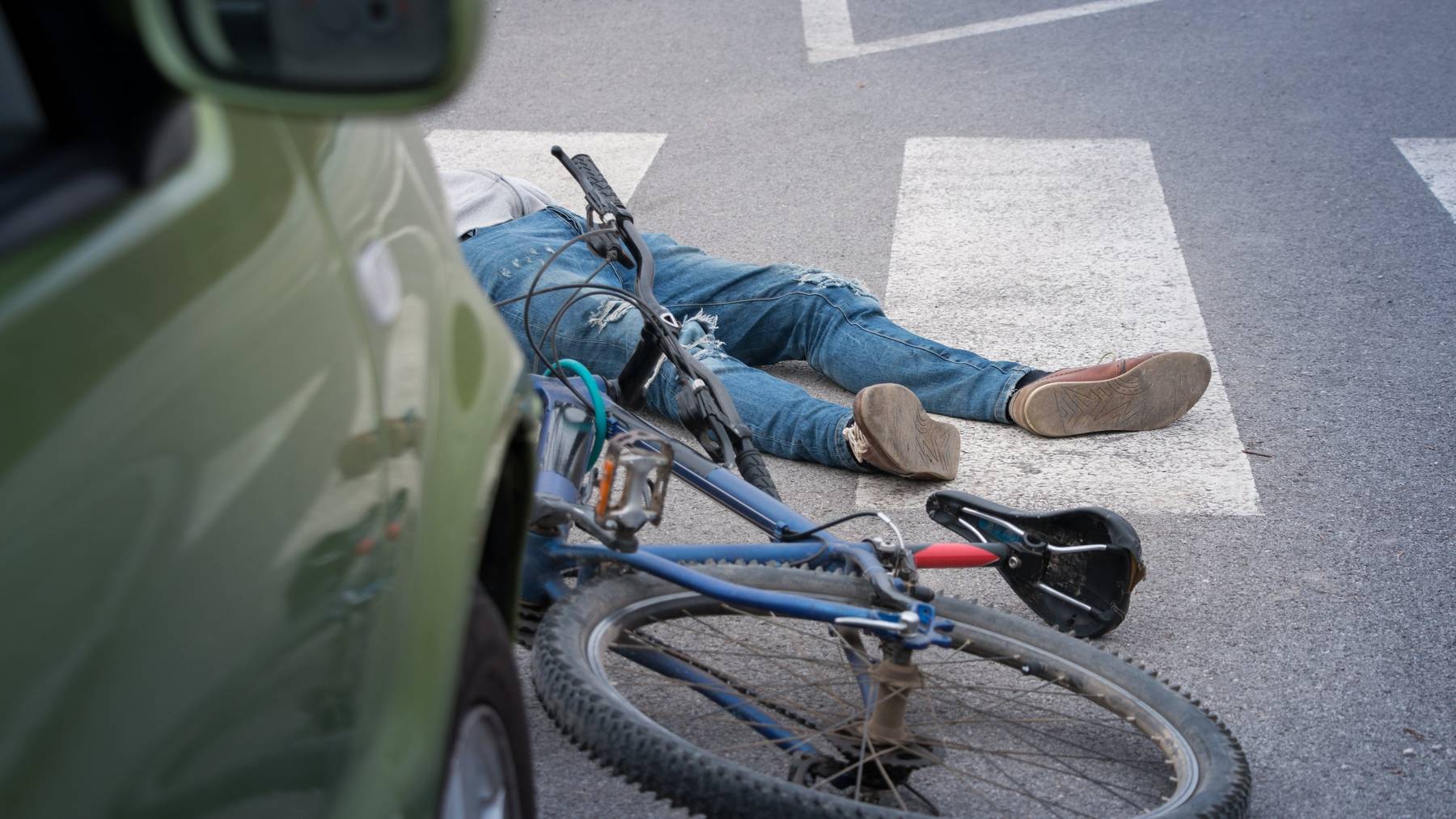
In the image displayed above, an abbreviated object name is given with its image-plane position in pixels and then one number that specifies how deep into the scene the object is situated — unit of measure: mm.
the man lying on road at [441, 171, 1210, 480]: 3951
